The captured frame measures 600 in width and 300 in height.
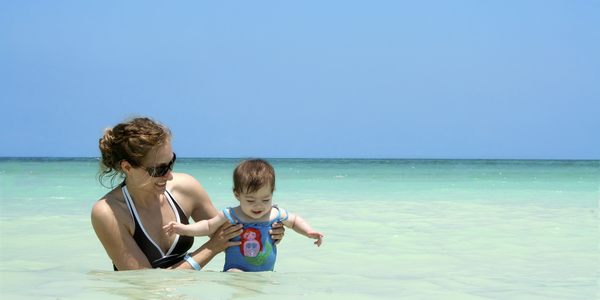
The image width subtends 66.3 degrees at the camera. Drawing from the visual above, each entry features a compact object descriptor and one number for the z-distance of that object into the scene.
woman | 3.08
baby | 3.23
